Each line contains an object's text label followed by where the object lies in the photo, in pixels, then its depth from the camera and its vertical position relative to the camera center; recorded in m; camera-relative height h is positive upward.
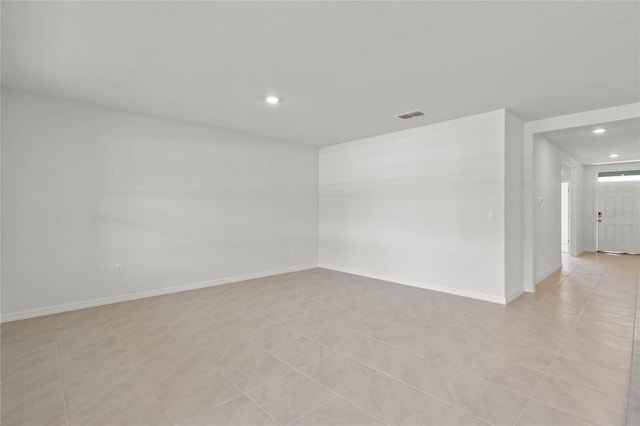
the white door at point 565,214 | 8.45 -0.18
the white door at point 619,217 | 8.03 -0.25
